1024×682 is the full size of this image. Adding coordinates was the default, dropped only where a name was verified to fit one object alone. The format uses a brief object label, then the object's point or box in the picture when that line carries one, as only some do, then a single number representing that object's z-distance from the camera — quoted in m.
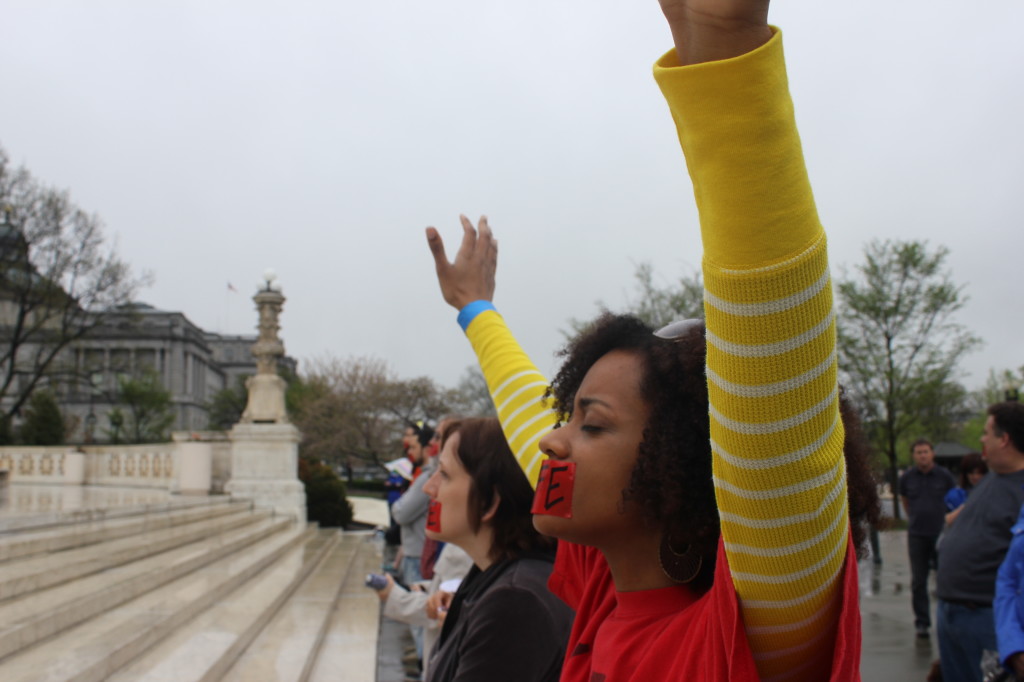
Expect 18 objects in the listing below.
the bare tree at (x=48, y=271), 30.20
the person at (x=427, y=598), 4.10
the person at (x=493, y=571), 2.39
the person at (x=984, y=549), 4.79
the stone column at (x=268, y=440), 20.25
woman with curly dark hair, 0.89
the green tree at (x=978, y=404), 45.00
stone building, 73.75
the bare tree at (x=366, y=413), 45.09
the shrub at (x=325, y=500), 22.92
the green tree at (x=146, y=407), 53.84
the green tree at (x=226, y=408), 72.56
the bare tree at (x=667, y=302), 24.19
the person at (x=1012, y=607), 3.81
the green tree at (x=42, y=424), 35.94
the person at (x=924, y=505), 8.94
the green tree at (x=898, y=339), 24.81
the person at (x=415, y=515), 7.43
